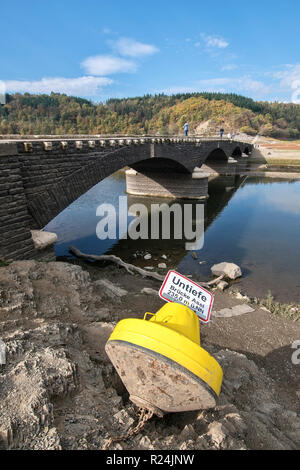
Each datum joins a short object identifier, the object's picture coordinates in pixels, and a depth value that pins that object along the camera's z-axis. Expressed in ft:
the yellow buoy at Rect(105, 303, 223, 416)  8.32
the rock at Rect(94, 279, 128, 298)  27.04
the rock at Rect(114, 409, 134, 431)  9.66
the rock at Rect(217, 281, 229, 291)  36.70
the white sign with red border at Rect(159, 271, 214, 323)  11.98
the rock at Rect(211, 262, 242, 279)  40.95
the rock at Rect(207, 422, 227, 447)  9.18
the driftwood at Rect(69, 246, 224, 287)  37.54
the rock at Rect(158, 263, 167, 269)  45.01
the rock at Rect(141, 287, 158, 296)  30.18
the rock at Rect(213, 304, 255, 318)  27.80
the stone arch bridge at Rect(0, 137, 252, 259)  27.71
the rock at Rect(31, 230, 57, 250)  30.58
